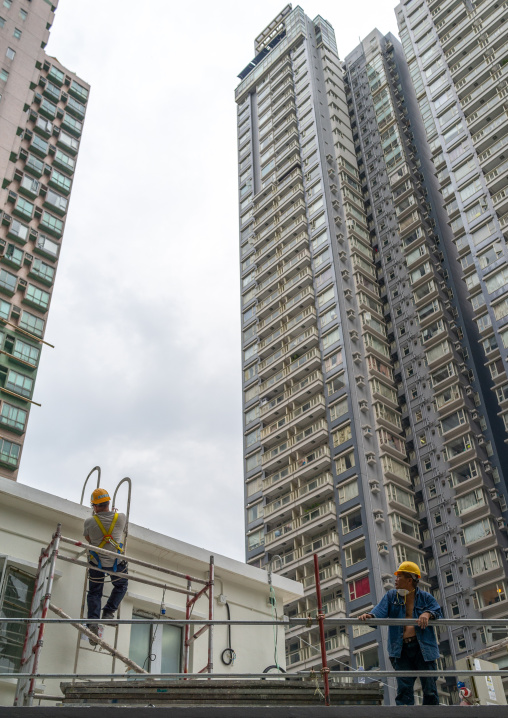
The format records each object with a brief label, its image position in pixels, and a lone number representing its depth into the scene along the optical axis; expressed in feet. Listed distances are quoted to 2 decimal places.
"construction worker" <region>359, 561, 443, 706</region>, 27.84
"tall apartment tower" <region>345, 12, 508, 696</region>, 176.86
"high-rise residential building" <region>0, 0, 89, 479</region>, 179.42
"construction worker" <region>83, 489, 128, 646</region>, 39.93
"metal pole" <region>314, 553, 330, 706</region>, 24.64
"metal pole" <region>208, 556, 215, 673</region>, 41.19
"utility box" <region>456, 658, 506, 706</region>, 44.01
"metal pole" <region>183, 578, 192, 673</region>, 44.13
